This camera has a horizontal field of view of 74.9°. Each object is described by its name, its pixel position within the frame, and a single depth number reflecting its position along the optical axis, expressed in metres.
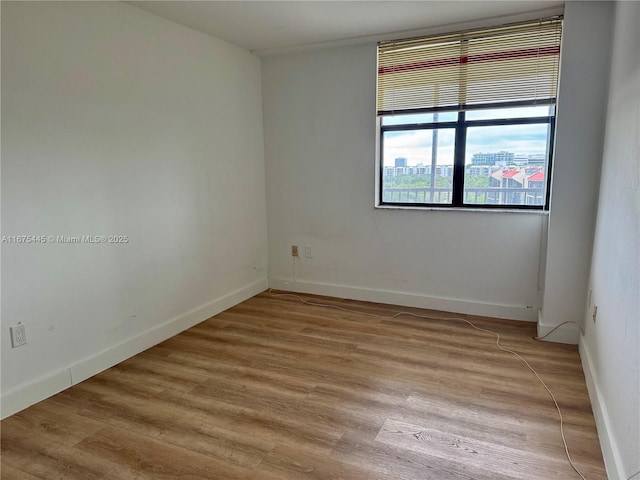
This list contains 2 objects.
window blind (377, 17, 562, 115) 3.22
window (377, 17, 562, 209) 3.29
